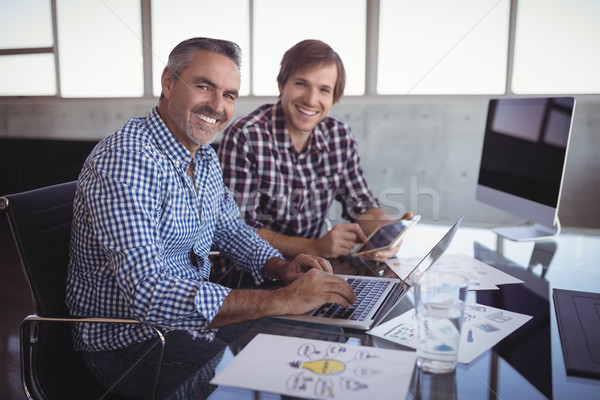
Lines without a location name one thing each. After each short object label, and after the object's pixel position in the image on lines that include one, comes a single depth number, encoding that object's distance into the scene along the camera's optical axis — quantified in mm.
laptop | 989
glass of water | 781
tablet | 1511
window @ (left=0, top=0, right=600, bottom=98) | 3906
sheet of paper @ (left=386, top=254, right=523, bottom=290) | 1289
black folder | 822
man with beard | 1052
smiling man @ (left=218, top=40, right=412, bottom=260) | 1953
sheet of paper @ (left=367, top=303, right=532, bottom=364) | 876
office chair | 1094
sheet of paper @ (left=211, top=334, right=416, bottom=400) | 707
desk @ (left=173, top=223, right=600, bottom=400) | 732
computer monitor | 1729
